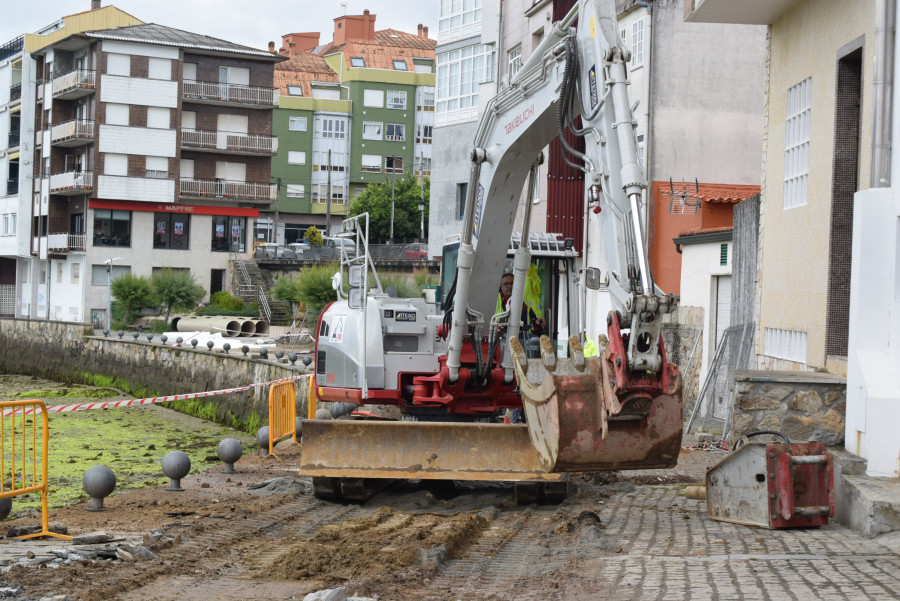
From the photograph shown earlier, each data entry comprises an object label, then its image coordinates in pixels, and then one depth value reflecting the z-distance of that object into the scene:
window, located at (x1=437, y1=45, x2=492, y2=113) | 35.78
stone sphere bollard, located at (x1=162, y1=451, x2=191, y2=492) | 12.33
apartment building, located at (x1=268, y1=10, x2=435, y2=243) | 76.88
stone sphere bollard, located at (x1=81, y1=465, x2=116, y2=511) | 10.95
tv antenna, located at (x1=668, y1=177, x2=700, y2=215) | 22.64
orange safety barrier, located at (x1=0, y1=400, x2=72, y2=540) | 9.19
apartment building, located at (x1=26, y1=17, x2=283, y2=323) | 54.28
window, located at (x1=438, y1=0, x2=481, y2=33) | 36.56
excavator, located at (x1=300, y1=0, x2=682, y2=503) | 8.45
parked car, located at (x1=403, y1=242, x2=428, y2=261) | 58.62
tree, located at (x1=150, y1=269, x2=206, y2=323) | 47.50
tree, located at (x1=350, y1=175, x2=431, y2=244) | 70.50
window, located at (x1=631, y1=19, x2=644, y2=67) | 24.06
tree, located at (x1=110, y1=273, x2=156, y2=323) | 47.41
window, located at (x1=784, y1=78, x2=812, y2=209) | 12.66
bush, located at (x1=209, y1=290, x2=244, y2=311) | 50.28
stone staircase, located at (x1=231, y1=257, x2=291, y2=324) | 50.28
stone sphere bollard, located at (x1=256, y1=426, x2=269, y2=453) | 16.70
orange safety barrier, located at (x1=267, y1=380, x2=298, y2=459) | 17.12
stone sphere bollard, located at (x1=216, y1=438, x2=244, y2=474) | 14.37
